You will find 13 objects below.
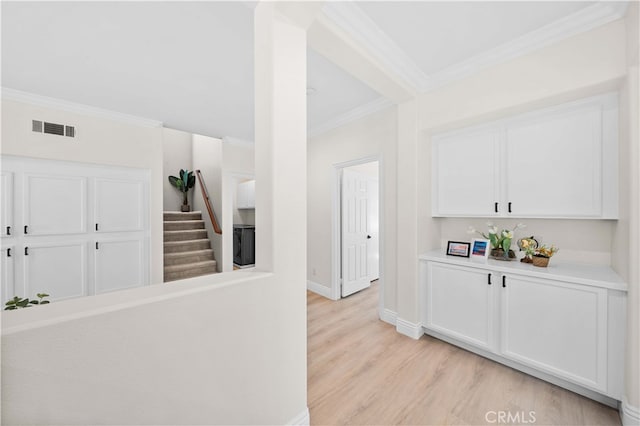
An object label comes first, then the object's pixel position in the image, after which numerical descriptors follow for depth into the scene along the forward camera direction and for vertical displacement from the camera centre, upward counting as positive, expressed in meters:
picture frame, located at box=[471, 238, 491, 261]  2.34 -0.35
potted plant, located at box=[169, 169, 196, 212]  6.45 +0.74
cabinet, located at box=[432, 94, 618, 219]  1.81 +0.40
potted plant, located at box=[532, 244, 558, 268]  2.00 -0.36
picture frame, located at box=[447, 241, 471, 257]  2.47 -0.37
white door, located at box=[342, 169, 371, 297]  3.79 -0.34
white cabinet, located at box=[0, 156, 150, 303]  2.87 -0.21
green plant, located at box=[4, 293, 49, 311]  1.55 -0.58
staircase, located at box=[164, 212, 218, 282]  4.59 -0.75
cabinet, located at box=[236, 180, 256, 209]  6.22 +0.42
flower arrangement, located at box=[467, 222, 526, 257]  2.28 -0.24
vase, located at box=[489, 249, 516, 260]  2.32 -0.40
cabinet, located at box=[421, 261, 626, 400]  1.63 -0.85
